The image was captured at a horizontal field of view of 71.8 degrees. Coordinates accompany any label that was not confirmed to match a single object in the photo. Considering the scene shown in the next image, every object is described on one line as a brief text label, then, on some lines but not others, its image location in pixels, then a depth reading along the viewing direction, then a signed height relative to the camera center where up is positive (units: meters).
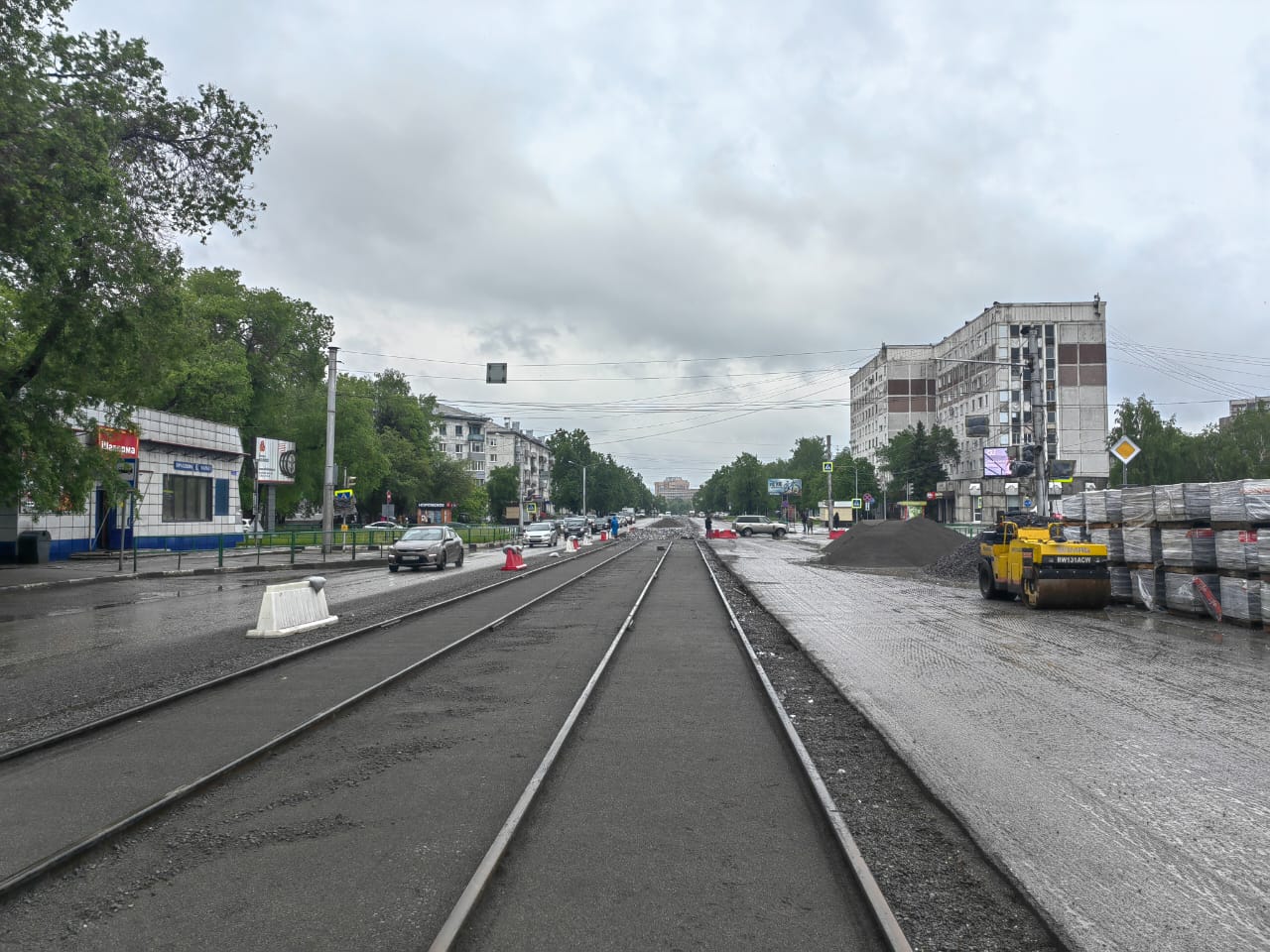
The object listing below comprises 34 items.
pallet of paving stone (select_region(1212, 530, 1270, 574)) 14.20 -0.67
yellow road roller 16.95 -1.23
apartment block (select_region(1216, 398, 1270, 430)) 71.94 +8.60
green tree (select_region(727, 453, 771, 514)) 138.75 +3.31
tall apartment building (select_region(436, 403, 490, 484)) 138.25 +11.27
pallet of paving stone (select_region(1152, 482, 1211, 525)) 15.89 +0.09
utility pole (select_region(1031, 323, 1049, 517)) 25.30 +2.36
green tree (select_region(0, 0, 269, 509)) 16.25 +5.72
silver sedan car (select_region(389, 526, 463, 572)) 29.36 -1.47
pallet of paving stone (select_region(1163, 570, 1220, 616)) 15.56 -1.50
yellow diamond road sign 19.91 +1.36
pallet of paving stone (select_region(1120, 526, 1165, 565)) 17.23 -0.74
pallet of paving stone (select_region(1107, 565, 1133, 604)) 18.14 -1.58
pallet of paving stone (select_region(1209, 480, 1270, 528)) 14.40 +0.10
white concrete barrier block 13.07 -1.63
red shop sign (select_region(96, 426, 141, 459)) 29.60 +2.05
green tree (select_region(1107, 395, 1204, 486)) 71.00 +4.46
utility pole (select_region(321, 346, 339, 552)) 32.09 +1.46
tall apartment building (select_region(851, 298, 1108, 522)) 90.94 +12.36
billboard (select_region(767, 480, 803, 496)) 107.69 +2.51
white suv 65.81 -1.53
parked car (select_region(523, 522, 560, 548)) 52.09 -1.79
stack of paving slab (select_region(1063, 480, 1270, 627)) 14.47 -0.66
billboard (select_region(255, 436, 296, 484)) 38.38 +1.97
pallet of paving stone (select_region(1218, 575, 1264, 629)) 14.29 -1.54
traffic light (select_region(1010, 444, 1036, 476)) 27.08 +1.28
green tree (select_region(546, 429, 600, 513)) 117.75 +5.75
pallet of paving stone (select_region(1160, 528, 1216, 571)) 15.64 -0.73
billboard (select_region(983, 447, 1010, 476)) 47.25 +2.52
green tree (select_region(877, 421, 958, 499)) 93.94 +5.30
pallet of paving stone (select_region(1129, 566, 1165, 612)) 17.11 -1.58
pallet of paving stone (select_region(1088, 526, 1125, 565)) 18.47 -0.75
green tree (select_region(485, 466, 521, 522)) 117.25 +2.18
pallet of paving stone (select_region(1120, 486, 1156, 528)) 17.34 +0.06
